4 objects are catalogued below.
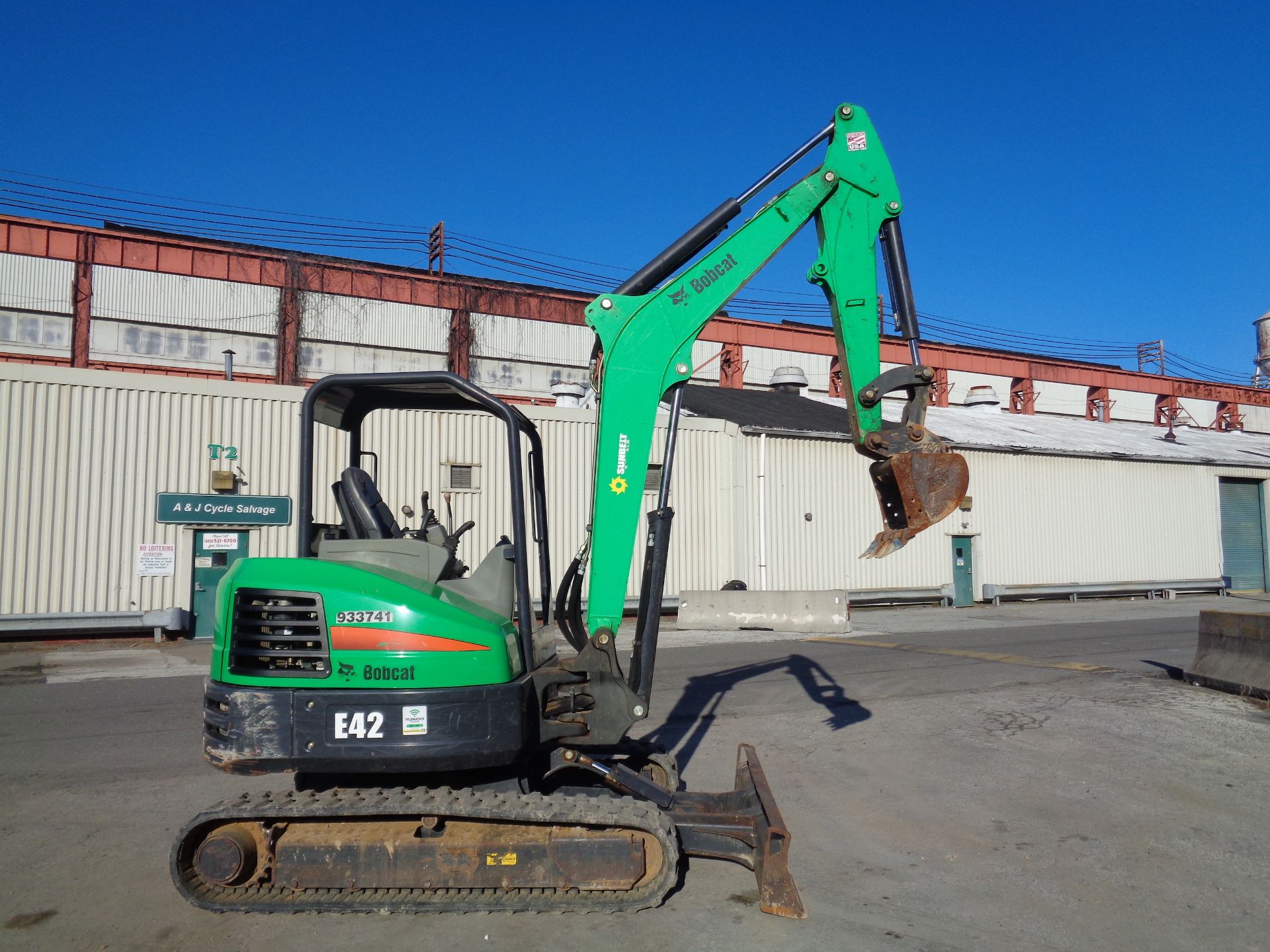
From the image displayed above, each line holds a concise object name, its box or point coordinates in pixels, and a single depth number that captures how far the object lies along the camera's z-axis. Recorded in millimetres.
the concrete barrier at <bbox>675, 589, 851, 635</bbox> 18531
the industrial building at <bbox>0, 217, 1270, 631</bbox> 17531
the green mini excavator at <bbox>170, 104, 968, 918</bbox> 4281
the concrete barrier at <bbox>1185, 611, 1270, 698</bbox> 9969
